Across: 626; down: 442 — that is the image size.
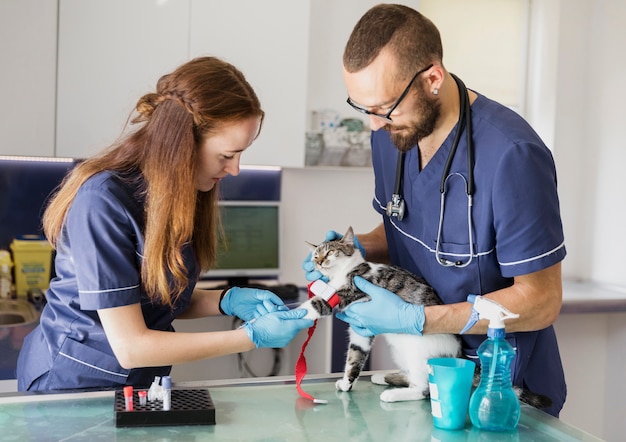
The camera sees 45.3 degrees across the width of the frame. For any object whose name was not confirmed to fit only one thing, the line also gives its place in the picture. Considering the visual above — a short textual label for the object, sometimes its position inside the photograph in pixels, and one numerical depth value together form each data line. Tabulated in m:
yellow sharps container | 3.21
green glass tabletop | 1.36
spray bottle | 1.40
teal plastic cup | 1.44
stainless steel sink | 2.98
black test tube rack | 1.38
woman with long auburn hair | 1.52
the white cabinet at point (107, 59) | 2.94
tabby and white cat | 1.65
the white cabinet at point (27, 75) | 2.84
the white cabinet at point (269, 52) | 3.11
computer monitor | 3.54
